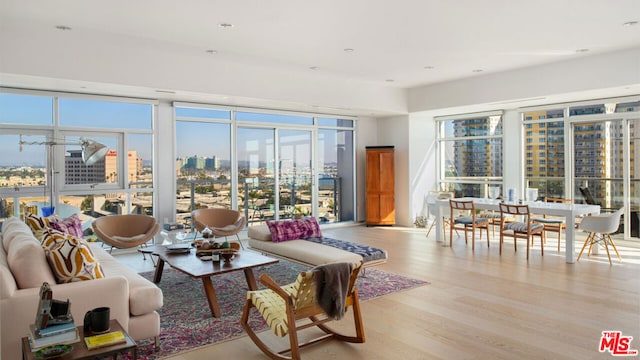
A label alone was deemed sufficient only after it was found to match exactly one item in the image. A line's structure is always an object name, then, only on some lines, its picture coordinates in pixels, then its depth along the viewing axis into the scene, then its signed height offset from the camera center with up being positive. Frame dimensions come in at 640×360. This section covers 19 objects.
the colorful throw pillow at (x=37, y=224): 4.47 -0.45
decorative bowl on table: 4.66 -0.79
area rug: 3.58 -1.26
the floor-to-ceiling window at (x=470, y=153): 9.44 +0.56
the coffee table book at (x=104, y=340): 2.34 -0.86
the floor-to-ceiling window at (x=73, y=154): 6.32 +0.40
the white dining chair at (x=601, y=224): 6.14 -0.65
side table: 2.24 -0.89
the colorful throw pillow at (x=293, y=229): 5.87 -0.69
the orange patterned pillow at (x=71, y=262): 3.14 -0.59
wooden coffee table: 4.20 -0.87
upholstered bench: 5.05 -0.86
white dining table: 6.22 -0.48
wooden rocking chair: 3.11 -0.96
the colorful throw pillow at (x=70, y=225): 4.93 -0.52
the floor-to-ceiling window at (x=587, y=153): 7.60 +0.43
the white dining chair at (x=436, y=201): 8.30 -0.45
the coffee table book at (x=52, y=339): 2.26 -0.83
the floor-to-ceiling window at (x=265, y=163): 8.00 +0.32
